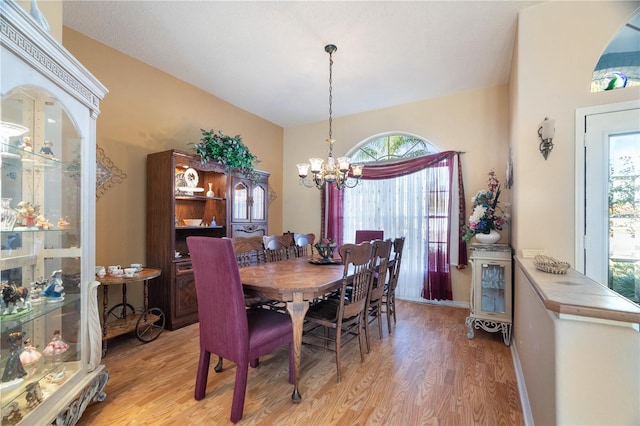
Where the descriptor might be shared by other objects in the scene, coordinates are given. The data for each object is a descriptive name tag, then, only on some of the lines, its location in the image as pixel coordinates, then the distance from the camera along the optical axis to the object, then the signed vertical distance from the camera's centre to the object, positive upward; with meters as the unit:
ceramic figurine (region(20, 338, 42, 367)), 1.41 -0.74
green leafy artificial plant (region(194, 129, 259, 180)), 3.36 +0.78
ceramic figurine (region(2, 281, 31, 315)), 1.28 -0.41
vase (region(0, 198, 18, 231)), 1.28 -0.01
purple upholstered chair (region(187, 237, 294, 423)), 1.66 -0.71
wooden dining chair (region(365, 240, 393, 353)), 2.46 -0.64
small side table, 2.50 -1.08
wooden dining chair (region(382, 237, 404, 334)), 3.06 -0.65
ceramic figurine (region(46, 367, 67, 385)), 1.50 -0.91
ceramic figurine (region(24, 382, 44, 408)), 1.34 -0.90
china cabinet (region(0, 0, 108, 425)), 1.27 -0.09
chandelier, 2.76 +0.45
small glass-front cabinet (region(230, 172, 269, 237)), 3.86 +0.12
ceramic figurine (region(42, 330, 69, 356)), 1.56 -0.77
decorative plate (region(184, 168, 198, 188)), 3.41 +0.45
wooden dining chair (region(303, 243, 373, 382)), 2.08 -0.76
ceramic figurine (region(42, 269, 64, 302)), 1.55 -0.43
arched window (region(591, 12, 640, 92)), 2.06 +1.16
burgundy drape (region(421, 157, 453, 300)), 3.94 -0.33
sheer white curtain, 4.16 -0.02
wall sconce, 2.21 +0.64
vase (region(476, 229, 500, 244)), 3.00 -0.26
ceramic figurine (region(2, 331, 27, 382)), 1.33 -0.72
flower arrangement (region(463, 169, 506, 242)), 3.05 -0.04
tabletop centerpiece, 2.91 -0.35
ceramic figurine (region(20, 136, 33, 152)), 1.42 +0.36
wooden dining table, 1.86 -0.51
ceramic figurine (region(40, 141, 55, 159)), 1.54 +0.36
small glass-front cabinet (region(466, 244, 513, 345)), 2.80 -0.79
